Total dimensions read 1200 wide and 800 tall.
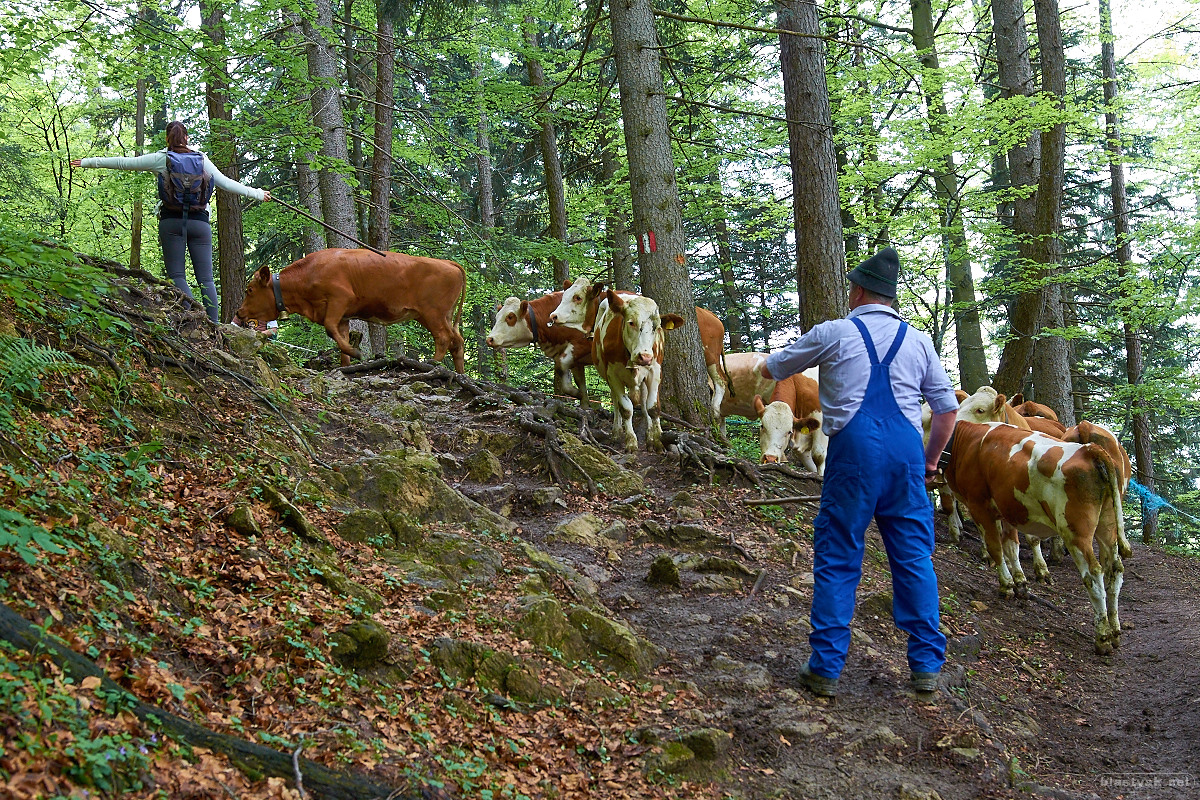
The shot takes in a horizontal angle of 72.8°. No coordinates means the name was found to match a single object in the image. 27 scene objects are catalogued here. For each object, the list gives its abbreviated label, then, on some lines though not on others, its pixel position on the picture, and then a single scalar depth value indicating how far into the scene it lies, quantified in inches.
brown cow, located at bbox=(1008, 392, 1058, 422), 442.3
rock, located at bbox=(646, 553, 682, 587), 238.4
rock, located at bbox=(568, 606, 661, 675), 186.4
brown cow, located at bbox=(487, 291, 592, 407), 464.1
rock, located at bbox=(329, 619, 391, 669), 141.3
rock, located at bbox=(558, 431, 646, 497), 311.3
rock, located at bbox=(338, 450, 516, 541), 222.1
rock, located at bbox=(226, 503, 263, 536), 163.5
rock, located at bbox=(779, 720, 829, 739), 168.6
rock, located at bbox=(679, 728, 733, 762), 154.0
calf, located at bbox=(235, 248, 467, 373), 434.3
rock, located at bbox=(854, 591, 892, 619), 245.6
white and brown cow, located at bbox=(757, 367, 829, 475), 411.5
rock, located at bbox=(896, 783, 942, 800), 151.6
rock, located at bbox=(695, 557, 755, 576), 252.5
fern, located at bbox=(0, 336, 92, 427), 156.7
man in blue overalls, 185.6
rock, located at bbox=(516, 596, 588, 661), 178.4
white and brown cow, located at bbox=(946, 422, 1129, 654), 284.5
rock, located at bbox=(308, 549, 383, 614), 160.9
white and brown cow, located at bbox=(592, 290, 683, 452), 360.8
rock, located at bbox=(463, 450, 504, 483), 295.0
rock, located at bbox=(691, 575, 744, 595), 239.9
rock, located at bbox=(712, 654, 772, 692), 186.5
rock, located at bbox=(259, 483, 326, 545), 177.2
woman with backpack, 316.8
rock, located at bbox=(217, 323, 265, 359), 274.2
